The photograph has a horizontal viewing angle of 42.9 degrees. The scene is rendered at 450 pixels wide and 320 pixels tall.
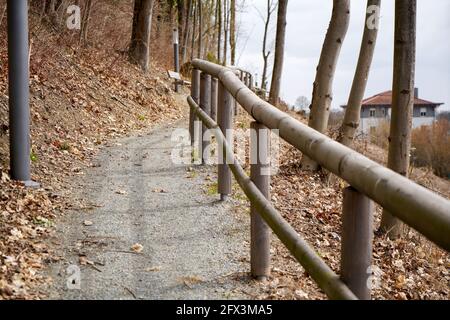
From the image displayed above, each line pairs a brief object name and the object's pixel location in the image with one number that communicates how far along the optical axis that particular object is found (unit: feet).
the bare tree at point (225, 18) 100.68
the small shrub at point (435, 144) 191.54
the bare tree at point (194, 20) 87.65
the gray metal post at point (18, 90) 18.48
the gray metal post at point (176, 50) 65.21
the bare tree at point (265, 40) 89.61
